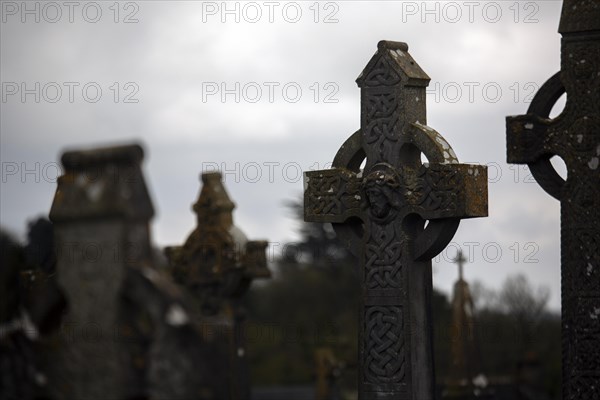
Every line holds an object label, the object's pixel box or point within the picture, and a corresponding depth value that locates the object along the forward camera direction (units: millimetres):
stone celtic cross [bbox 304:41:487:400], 10953
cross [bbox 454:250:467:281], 19703
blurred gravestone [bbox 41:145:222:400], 6266
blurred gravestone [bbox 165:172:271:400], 14148
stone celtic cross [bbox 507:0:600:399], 11438
